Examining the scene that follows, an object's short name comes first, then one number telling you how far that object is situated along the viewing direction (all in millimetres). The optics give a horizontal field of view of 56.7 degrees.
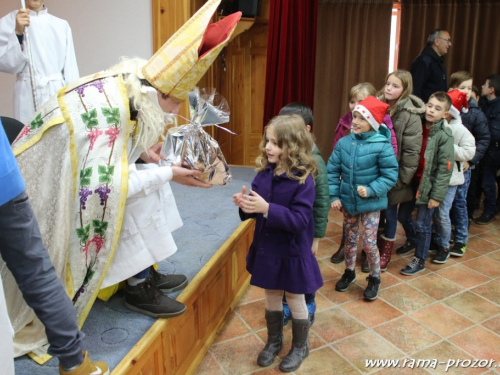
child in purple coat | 1730
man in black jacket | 3701
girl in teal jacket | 2361
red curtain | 3686
